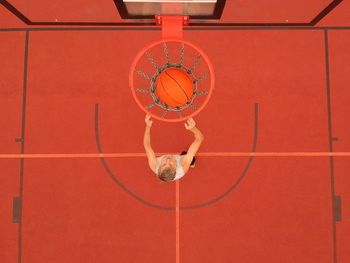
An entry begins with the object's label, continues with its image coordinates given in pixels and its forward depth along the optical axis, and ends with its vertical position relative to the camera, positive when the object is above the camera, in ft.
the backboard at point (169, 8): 9.36 +4.79
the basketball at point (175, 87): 9.57 +2.11
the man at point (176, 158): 11.06 -0.40
